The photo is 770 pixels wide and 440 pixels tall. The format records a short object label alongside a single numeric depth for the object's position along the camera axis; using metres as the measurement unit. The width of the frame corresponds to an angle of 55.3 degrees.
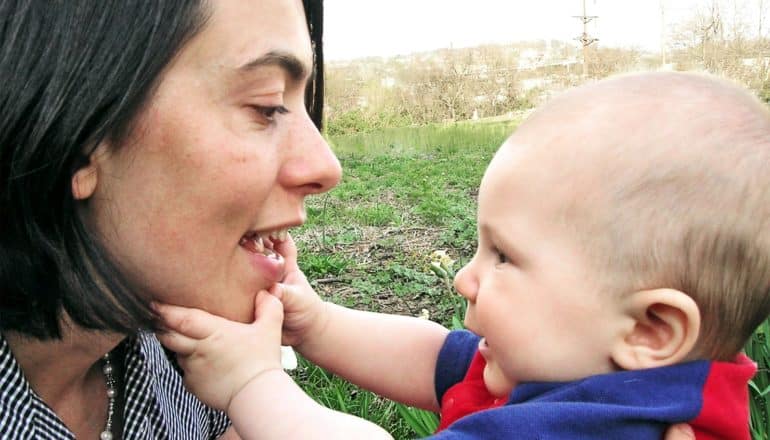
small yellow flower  0.64
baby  0.31
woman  0.32
